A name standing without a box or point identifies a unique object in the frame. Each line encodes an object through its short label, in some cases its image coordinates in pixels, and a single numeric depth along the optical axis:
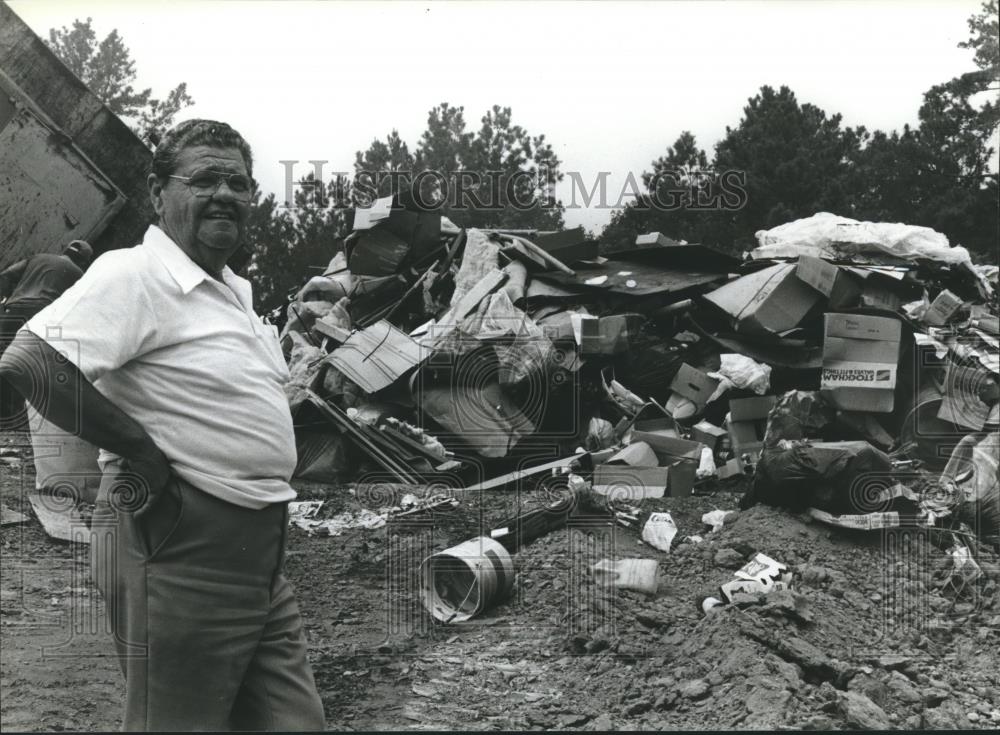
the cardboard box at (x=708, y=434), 6.54
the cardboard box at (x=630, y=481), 5.87
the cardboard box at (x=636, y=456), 6.04
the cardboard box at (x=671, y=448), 6.21
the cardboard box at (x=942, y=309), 7.27
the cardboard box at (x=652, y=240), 8.30
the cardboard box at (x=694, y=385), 6.87
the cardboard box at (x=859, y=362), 6.50
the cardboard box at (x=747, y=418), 6.57
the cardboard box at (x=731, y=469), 6.23
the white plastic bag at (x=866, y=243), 8.15
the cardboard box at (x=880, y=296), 7.45
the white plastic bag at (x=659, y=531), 5.03
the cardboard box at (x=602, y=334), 6.86
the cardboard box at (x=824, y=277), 7.00
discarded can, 4.23
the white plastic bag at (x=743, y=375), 6.72
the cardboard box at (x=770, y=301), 6.98
